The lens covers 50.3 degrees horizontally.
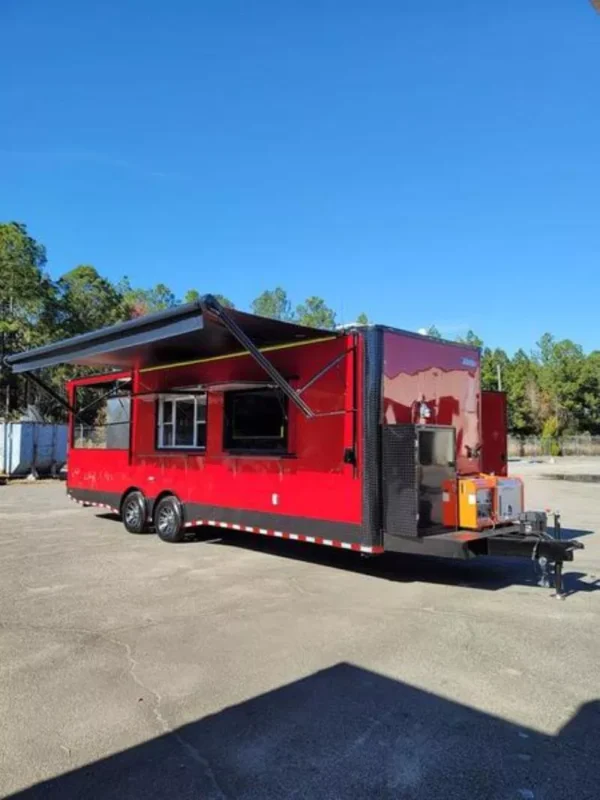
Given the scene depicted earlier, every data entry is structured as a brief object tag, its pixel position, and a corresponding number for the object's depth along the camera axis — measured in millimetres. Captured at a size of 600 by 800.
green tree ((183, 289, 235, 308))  71238
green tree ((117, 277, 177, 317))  72312
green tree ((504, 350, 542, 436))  63875
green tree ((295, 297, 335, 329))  76188
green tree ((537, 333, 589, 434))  67625
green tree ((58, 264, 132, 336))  41562
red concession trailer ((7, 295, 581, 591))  7336
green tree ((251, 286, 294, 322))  80438
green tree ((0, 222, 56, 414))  37188
